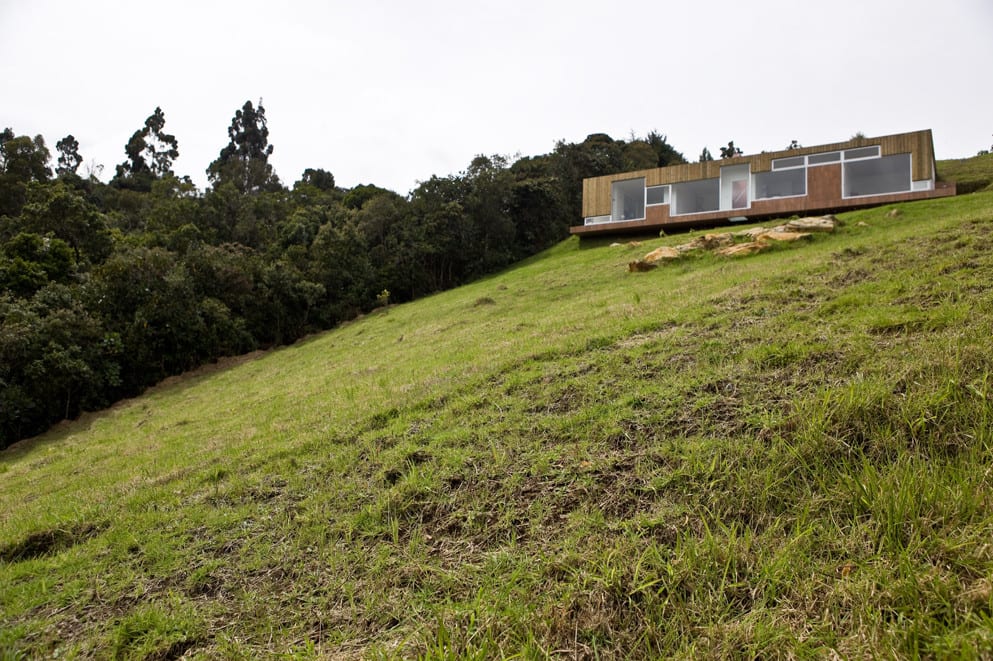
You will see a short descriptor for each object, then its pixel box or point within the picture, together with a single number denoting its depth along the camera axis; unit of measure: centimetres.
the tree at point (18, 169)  3991
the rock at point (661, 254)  1884
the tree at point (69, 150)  6994
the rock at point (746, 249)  1684
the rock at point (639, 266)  1901
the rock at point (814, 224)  1801
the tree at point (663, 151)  6112
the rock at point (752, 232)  1880
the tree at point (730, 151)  7342
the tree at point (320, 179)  6866
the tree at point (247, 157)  6569
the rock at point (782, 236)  1722
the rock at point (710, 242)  1902
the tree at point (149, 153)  6732
